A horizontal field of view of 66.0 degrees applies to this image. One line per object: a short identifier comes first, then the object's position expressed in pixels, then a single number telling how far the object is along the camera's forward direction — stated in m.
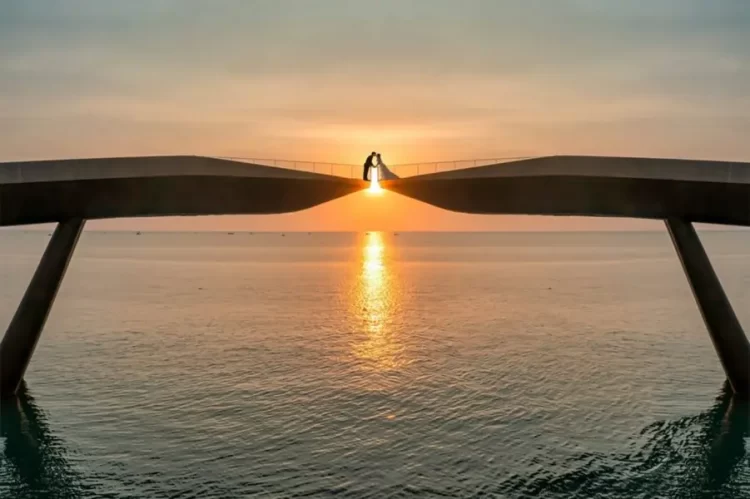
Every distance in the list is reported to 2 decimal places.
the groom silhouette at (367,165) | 32.44
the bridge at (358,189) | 30.88
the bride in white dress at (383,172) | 32.75
